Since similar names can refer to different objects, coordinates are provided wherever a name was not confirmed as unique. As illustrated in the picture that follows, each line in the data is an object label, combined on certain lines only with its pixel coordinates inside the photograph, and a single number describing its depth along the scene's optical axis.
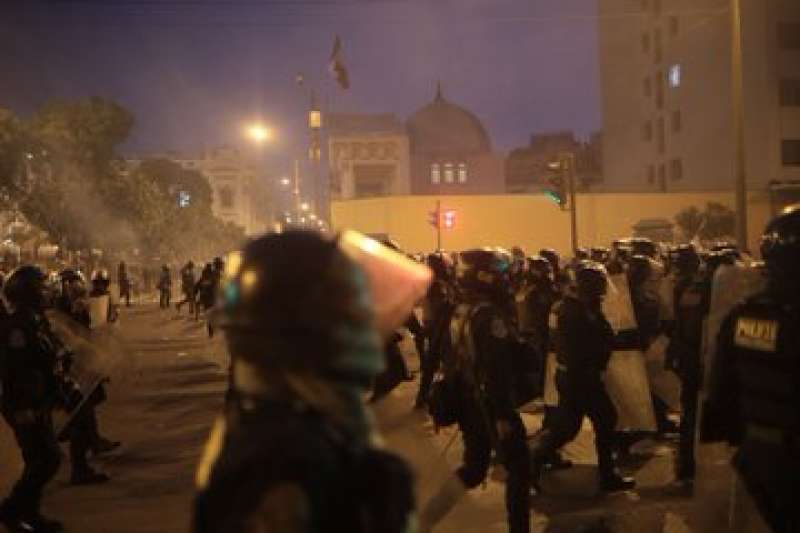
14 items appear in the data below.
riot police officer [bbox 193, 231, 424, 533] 1.83
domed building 71.06
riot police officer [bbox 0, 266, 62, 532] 6.23
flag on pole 27.69
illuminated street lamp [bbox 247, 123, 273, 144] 35.97
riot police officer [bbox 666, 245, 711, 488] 7.02
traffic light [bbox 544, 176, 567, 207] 19.44
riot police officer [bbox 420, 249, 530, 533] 5.23
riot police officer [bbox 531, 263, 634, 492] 6.78
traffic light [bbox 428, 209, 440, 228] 26.52
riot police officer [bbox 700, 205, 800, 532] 3.25
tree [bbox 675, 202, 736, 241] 41.53
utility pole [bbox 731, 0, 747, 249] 15.33
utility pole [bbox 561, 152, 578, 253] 18.92
